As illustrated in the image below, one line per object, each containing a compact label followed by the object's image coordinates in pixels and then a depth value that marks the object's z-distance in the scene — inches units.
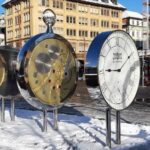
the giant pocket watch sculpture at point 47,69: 167.3
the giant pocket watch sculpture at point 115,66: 140.3
